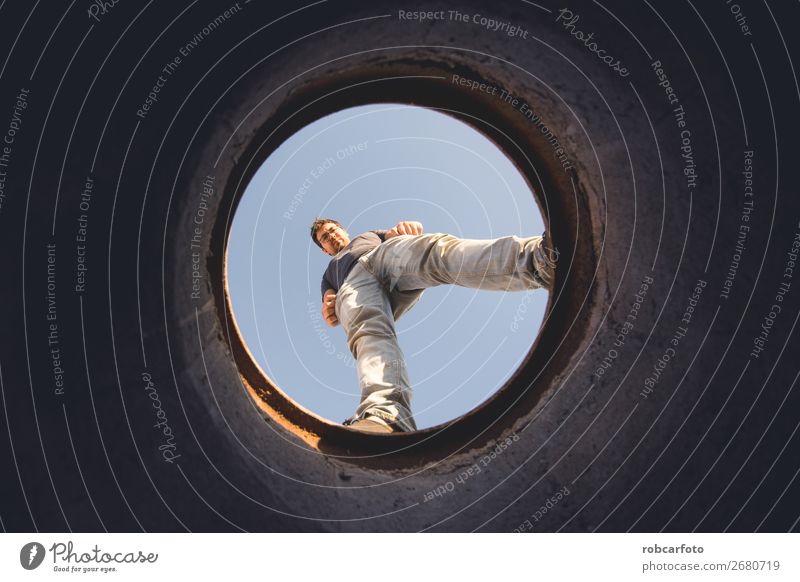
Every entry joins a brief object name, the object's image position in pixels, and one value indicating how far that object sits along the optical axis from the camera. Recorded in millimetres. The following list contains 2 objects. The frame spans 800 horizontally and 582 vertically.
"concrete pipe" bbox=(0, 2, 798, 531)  2037
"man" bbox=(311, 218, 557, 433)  3180
